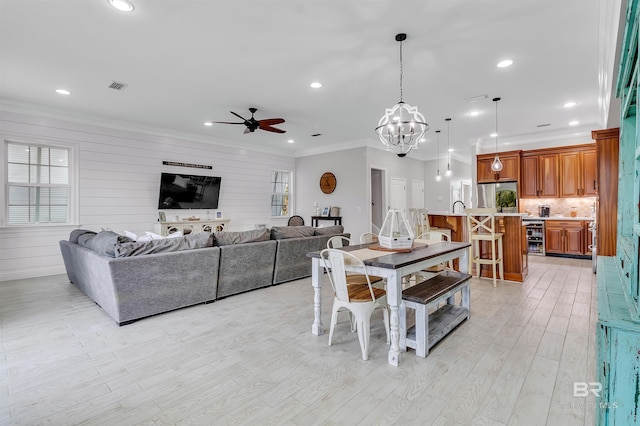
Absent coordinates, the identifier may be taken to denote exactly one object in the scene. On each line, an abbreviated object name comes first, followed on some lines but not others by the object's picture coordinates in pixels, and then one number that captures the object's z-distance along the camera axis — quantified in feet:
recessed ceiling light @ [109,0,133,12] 8.18
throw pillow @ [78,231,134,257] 10.44
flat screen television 21.25
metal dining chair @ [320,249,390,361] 7.86
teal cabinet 3.17
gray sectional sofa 10.16
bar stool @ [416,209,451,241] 17.12
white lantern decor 9.75
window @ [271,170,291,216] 28.50
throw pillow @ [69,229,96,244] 13.19
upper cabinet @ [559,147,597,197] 21.22
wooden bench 8.04
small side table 25.88
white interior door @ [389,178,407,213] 27.76
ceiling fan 16.39
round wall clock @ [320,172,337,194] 26.37
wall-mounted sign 21.54
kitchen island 15.49
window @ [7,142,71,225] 16.47
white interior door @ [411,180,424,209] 31.19
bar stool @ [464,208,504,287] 15.03
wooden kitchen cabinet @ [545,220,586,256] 21.15
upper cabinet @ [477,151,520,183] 23.75
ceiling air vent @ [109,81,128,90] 13.65
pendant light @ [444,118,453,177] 19.65
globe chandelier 10.44
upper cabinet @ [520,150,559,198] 22.54
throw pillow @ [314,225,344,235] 16.61
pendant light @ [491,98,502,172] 19.56
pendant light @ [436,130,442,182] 23.13
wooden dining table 7.63
